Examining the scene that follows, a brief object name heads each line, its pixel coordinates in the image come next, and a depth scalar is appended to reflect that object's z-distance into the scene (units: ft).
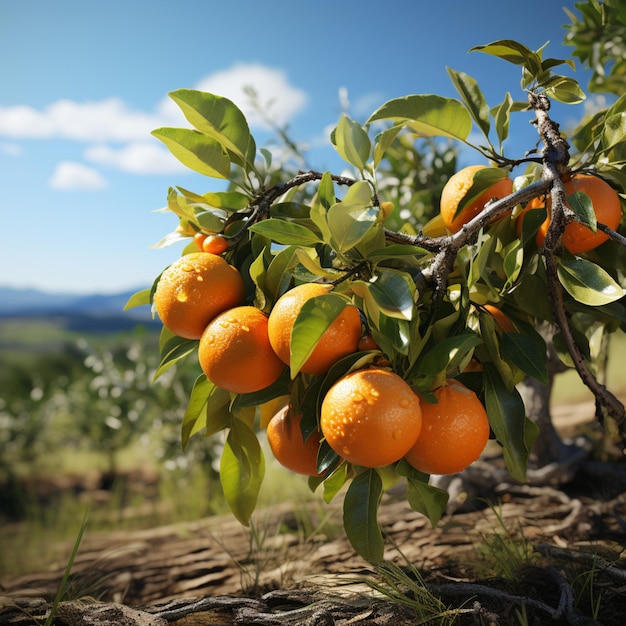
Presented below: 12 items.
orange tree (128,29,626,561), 2.31
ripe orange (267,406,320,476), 2.68
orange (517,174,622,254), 2.79
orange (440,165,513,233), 2.80
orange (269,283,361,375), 2.31
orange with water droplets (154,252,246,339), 2.63
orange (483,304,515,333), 2.85
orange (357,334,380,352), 2.47
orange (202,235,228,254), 2.88
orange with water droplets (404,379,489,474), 2.35
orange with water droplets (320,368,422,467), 2.15
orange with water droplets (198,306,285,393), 2.44
